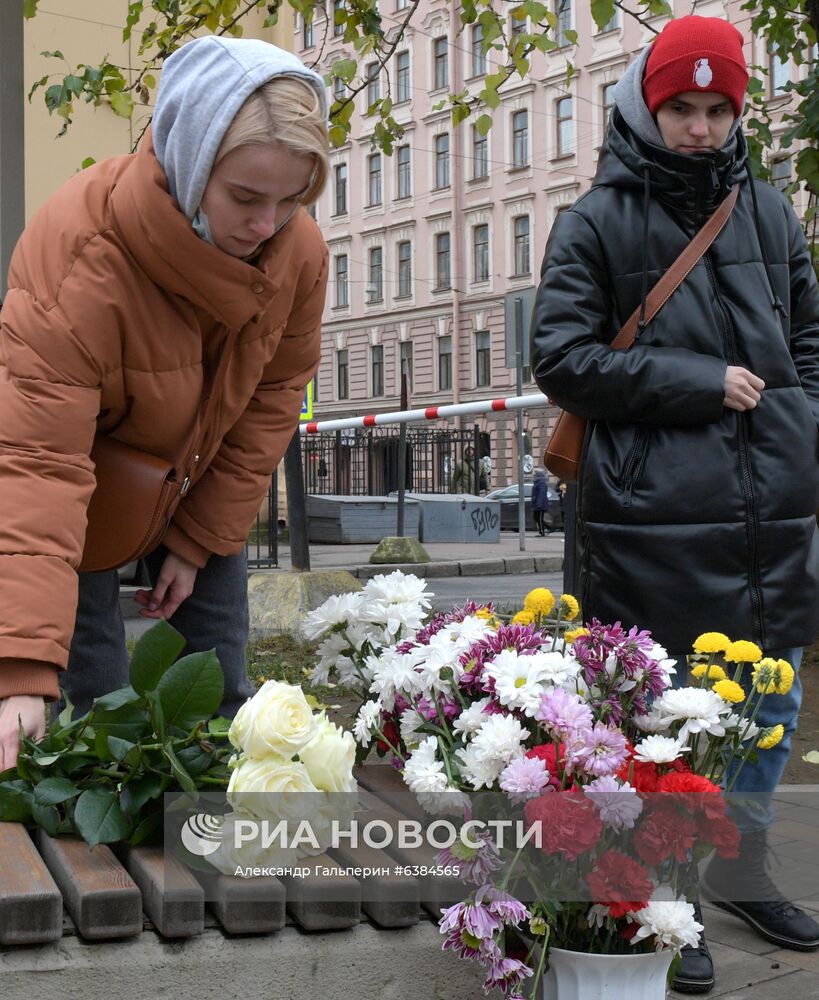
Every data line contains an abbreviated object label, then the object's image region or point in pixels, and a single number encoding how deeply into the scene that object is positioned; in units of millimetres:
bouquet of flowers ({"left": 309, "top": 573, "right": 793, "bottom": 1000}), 1735
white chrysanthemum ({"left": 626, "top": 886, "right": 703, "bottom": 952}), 1731
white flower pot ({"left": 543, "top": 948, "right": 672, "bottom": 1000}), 1776
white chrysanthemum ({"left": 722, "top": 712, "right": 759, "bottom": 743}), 1952
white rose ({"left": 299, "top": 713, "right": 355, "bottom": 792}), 1774
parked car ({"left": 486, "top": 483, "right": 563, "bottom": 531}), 29641
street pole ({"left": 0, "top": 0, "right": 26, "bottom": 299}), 5430
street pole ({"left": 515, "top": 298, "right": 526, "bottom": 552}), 12820
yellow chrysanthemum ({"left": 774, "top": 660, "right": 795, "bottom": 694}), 2018
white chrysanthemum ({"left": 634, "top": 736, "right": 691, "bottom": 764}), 1817
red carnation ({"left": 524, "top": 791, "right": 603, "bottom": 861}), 1698
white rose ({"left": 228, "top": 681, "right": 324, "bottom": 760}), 1721
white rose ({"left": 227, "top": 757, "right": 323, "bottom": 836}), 1724
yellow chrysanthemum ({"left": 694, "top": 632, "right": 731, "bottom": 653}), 2068
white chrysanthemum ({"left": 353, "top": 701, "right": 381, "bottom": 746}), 2031
